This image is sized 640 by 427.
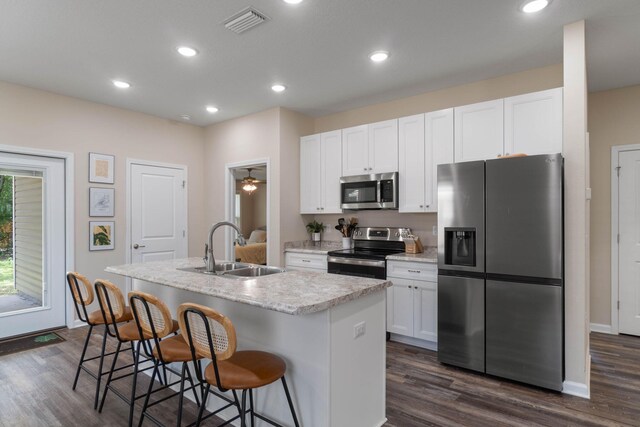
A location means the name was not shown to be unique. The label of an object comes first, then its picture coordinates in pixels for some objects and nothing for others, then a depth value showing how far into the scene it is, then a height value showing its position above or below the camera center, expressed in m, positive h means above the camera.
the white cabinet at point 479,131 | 3.32 +0.77
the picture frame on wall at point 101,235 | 4.43 -0.29
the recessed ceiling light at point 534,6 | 2.39 +1.39
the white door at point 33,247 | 3.96 -0.39
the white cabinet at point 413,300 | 3.47 -0.88
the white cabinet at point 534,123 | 3.01 +0.77
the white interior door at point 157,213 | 4.86 -0.01
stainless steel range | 3.85 -0.46
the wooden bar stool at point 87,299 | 2.55 -0.63
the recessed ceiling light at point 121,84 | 3.78 +1.37
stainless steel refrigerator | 2.66 -0.44
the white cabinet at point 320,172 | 4.55 +0.52
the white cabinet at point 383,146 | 4.03 +0.75
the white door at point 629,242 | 3.90 -0.33
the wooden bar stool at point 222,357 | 1.65 -0.69
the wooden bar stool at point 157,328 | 2.00 -0.68
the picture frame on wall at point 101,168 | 4.43 +0.56
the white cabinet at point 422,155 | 3.65 +0.60
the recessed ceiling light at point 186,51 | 3.04 +1.38
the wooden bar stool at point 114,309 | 2.40 -0.66
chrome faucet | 2.74 -0.34
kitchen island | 1.86 -0.70
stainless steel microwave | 4.02 +0.24
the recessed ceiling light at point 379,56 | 3.13 +1.39
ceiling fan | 8.18 +0.67
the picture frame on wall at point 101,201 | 4.43 +0.14
